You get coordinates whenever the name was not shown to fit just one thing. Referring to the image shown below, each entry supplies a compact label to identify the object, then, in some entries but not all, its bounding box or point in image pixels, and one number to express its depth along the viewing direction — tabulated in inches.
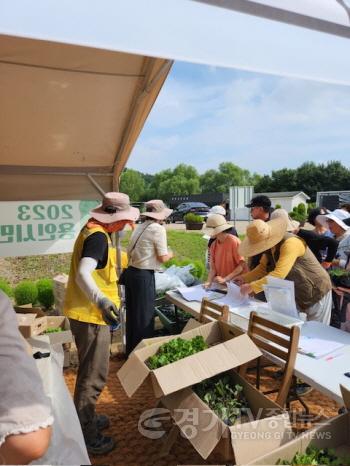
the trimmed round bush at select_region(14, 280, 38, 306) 215.5
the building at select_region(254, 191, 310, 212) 1373.0
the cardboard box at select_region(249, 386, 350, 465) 51.0
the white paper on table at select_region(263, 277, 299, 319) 85.9
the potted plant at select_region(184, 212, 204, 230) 708.0
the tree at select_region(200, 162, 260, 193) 3078.2
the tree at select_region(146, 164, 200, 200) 2682.1
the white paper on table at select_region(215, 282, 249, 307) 110.4
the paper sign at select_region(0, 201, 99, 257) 128.4
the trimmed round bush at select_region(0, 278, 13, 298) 218.7
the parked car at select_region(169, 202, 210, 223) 1082.7
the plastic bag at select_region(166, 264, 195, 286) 161.3
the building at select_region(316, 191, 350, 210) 830.8
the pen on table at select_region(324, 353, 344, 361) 72.6
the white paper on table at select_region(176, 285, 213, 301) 122.3
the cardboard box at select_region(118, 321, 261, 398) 62.8
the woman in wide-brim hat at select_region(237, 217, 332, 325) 98.7
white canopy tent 29.7
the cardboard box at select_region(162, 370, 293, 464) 54.8
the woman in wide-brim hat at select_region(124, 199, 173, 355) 129.2
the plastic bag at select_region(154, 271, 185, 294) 153.8
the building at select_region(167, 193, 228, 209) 1763.0
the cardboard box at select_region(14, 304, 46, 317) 128.0
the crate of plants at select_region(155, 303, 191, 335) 142.9
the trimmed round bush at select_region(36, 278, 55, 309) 218.4
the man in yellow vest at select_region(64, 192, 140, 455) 82.4
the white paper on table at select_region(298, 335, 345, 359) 75.0
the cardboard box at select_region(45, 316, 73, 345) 120.2
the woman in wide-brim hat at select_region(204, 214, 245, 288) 133.6
